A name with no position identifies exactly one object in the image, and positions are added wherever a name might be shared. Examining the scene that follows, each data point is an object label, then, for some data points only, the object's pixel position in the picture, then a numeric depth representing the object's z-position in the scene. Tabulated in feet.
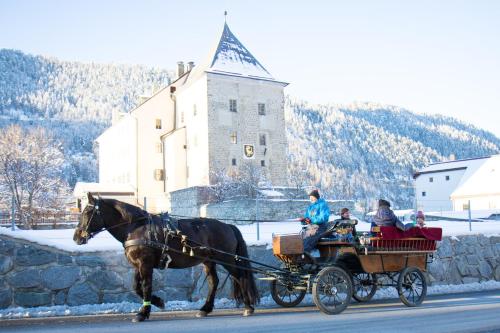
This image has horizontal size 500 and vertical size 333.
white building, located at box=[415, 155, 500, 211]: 194.42
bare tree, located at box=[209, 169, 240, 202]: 130.08
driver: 34.76
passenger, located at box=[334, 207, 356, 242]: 35.04
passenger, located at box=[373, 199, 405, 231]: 36.68
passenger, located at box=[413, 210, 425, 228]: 43.62
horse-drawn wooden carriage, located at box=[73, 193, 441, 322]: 31.19
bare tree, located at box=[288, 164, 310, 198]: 361.30
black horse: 30.81
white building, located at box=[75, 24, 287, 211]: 150.61
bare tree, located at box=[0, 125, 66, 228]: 164.96
